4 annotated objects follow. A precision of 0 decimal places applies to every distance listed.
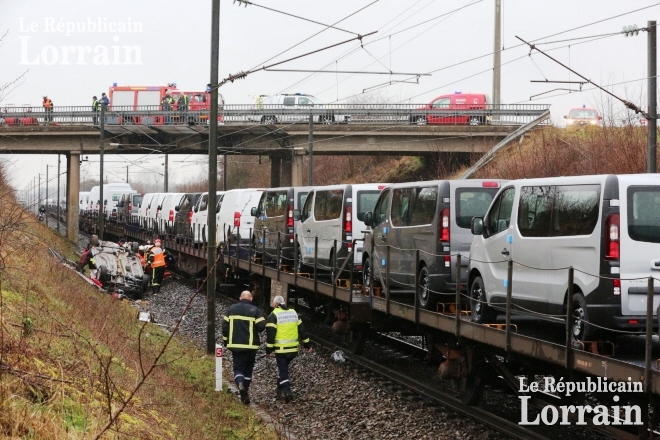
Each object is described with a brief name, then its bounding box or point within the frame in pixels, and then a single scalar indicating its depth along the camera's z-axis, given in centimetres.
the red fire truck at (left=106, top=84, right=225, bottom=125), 5334
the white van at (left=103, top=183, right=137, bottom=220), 6906
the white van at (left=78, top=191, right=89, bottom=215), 7866
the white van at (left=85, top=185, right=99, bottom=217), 7098
